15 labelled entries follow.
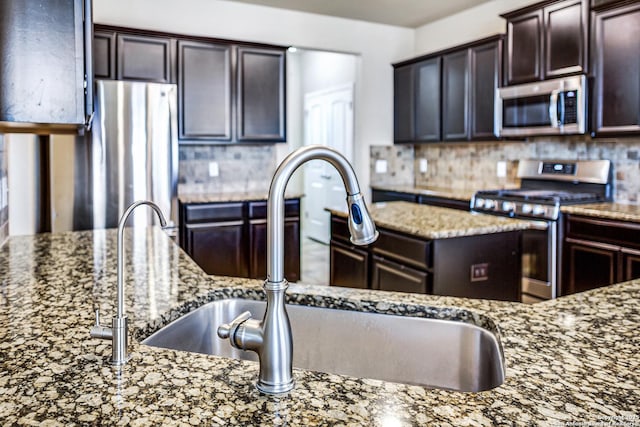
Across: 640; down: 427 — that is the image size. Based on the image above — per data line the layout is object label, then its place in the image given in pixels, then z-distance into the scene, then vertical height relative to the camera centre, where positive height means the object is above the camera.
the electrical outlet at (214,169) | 4.93 +0.17
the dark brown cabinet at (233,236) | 4.22 -0.41
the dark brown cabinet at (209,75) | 4.14 +0.94
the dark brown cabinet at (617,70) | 3.35 +0.77
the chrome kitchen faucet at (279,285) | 0.82 -0.16
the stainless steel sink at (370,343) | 1.23 -0.40
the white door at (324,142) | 6.20 +0.56
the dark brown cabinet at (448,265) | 2.51 -0.40
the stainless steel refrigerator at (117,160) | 3.70 +0.20
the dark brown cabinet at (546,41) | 3.64 +1.08
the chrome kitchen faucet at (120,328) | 0.92 -0.25
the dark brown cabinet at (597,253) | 3.11 -0.42
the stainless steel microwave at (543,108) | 3.66 +0.60
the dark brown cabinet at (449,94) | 4.48 +0.89
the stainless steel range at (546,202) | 3.61 -0.11
